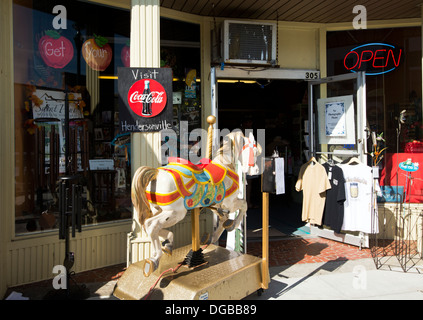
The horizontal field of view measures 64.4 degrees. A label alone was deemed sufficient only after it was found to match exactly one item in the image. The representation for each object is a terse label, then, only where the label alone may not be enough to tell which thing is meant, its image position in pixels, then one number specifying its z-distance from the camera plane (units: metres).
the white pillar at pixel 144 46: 4.30
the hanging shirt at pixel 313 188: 6.00
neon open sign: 6.60
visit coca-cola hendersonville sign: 4.25
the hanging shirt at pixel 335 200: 5.83
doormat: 6.50
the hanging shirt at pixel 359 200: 5.65
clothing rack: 5.78
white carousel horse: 3.29
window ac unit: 5.87
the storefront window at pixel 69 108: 4.64
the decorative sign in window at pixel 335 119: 6.24
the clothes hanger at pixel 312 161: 6.15
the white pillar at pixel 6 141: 4.18
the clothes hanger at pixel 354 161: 5.86
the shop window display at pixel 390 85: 6.45
